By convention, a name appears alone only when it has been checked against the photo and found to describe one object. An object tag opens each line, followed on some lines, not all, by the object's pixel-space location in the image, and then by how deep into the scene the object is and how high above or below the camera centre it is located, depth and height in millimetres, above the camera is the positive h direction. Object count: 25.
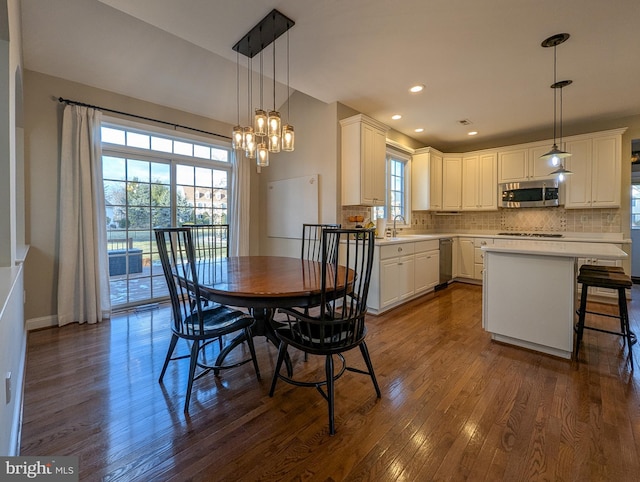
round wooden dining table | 1677 -302
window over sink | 4891 +849
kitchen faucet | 4655 +102
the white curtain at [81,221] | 3074 +158
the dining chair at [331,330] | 1611 -584
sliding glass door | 3570 +539
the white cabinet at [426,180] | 5223 +1013
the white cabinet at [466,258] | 5172 -391
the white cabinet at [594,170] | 4164 +958
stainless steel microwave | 4719 +699
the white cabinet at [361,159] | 3787 +1016
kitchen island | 2354 -483
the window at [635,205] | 5418 +577
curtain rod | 3077 +1464
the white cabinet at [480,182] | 5285 +992
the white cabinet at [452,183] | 5602 +1013
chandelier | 2318 +922
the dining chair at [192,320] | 1783 -574
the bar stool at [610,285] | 2371 -403
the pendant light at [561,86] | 3258 +1724
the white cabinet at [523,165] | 4754 +1195
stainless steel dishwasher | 4848 -441
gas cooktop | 4711 +16
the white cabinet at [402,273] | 3508 -492
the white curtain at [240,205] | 4488 +475
